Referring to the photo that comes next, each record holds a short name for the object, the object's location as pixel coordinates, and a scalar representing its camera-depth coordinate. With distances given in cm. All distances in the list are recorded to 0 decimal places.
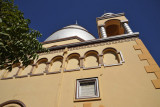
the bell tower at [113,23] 1148
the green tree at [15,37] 490
